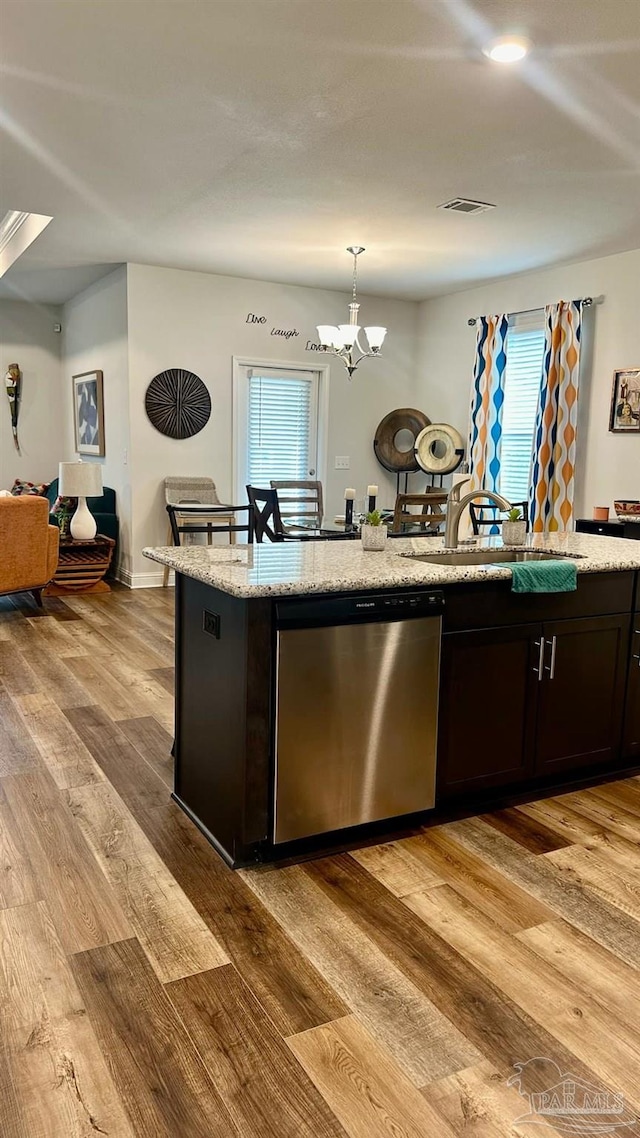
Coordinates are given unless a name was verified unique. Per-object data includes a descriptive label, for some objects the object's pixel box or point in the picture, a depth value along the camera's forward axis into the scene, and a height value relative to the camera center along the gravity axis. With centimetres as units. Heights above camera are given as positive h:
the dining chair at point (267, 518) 495 -44
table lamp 634 -29
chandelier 573 +87
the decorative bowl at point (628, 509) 549 -33
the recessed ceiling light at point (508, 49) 288 +153
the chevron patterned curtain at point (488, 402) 700 +51
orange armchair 564 -75
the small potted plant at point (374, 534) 307 -31
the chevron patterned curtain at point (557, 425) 621 +28
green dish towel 269 -41
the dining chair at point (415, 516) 520 -40
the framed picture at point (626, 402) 582 +45
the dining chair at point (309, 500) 599 -38
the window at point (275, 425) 747 +25
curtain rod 609 +124
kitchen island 236 -78
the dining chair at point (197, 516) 662 -57
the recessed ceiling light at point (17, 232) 576 +166
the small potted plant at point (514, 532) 330 -31
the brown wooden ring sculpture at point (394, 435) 812 +20
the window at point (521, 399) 674 +52
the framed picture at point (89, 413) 768 +34
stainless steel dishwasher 236 -81
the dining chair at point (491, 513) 536 -47
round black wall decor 694 +40
